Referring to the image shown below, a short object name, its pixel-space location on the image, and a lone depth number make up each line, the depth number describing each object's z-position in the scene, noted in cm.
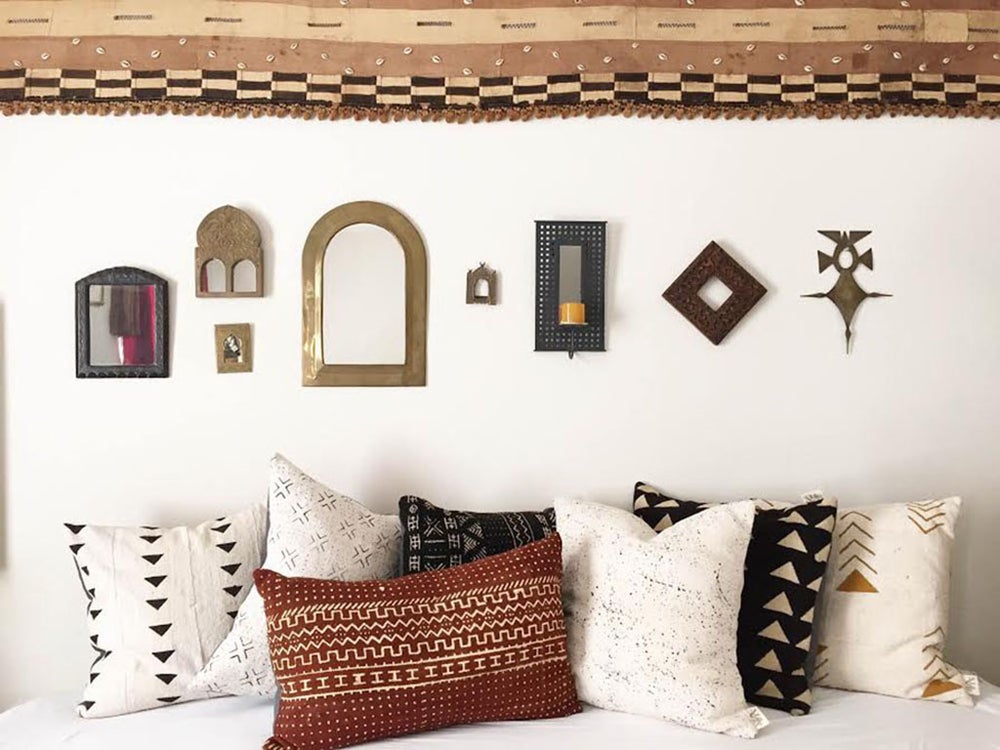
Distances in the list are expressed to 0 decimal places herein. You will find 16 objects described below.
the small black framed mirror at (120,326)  260
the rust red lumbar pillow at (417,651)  192
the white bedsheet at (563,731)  197
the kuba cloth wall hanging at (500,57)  260
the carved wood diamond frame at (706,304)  263
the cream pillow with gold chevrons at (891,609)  228
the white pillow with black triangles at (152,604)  218
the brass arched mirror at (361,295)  261
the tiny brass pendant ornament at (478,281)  263
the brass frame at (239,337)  262
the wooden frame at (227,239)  259
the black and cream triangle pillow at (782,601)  221
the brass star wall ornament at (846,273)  264
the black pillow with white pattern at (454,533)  227
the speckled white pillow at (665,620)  206
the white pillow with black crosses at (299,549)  216
